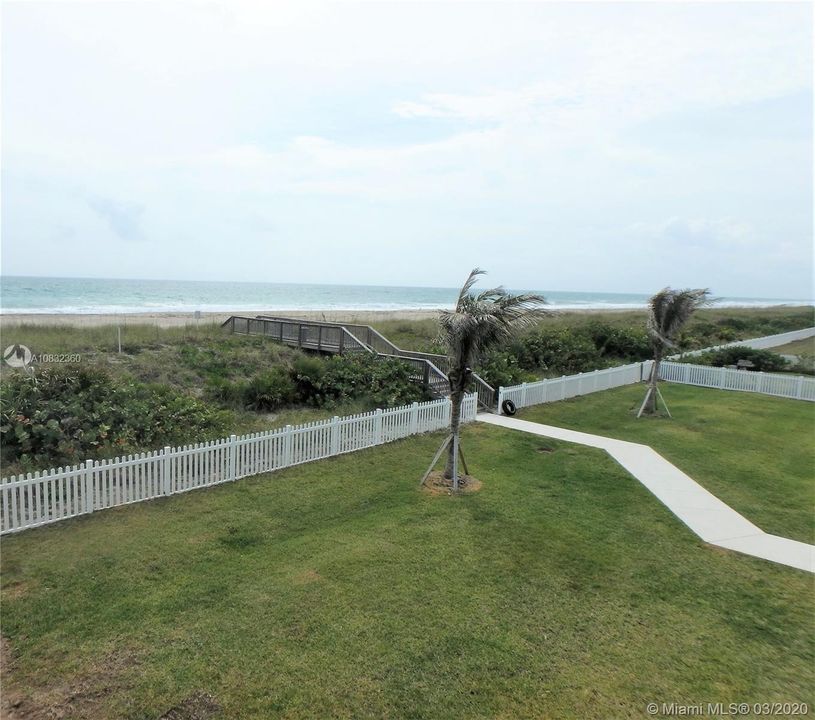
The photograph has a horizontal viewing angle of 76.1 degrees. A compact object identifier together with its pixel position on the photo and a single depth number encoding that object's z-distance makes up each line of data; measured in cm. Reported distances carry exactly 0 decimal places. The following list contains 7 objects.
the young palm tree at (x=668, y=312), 1563
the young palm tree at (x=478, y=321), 900
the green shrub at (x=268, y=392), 1459
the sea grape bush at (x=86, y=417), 941
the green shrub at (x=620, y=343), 2939
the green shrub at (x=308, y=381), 1563
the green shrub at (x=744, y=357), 2472
